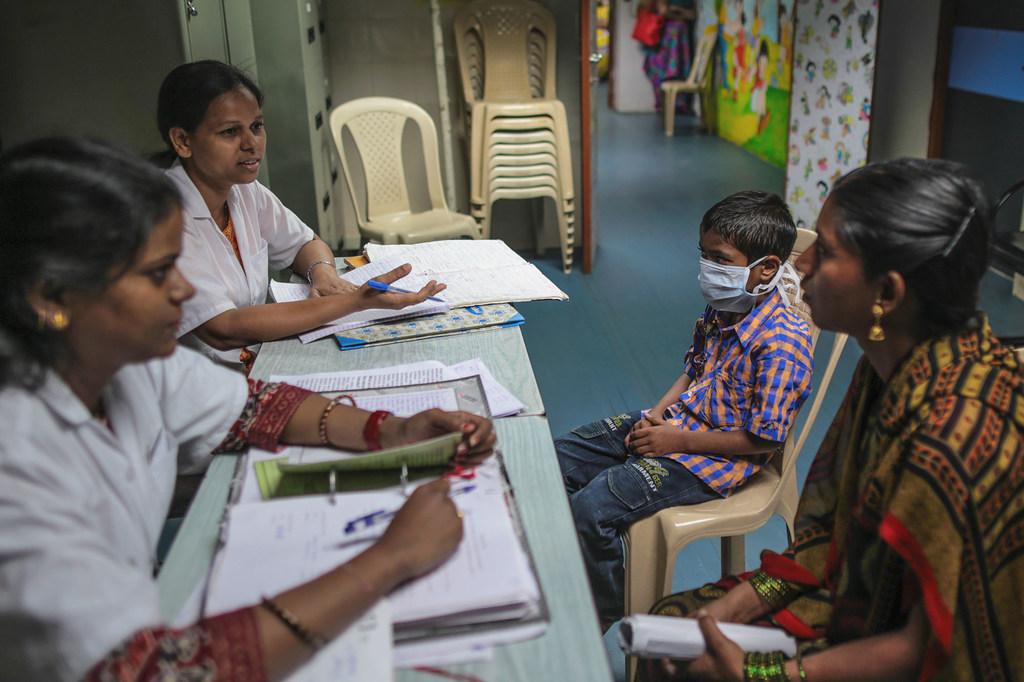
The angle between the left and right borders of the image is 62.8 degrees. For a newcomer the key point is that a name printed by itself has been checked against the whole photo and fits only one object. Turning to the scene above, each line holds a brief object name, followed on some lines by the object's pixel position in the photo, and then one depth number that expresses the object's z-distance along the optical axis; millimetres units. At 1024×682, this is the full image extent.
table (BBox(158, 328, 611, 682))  885
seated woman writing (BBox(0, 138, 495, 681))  803
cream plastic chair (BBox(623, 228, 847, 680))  1663
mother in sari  995
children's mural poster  6965
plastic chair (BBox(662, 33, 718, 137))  8836
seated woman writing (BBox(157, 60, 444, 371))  1801
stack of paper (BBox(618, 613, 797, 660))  1070
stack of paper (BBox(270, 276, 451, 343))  1830
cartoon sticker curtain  4465
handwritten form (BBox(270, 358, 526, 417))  1513
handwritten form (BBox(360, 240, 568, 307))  1984
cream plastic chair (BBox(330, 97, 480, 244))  4117
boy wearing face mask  1655
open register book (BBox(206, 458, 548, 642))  926
